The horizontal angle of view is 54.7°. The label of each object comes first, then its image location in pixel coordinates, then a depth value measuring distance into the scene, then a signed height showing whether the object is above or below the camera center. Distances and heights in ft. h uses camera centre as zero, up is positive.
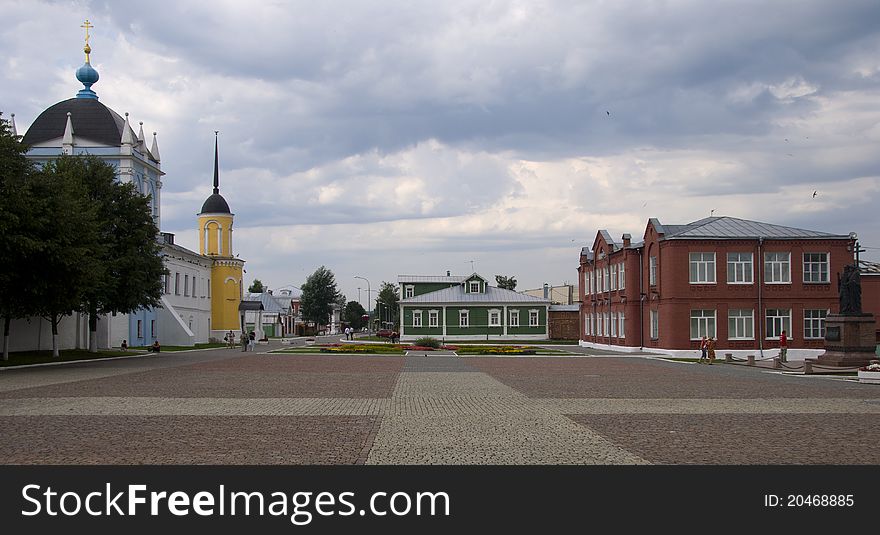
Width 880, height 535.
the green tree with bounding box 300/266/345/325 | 403.56 +7.26
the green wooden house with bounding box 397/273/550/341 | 256.32 -1.78
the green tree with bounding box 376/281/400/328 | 450.30 +4.88
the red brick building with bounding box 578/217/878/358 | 156.04 +3.56
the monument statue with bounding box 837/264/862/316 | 102.83 +1.60
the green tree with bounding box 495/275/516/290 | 447.01 +13.89
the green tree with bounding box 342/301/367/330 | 481.87 -2.80
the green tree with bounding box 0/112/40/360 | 92.07 +9.49
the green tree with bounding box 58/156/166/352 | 124.98 +10.96
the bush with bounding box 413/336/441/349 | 184.96 -7.52
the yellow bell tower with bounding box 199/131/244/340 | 260.83 +15.13
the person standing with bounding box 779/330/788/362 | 124.28 -6.10
